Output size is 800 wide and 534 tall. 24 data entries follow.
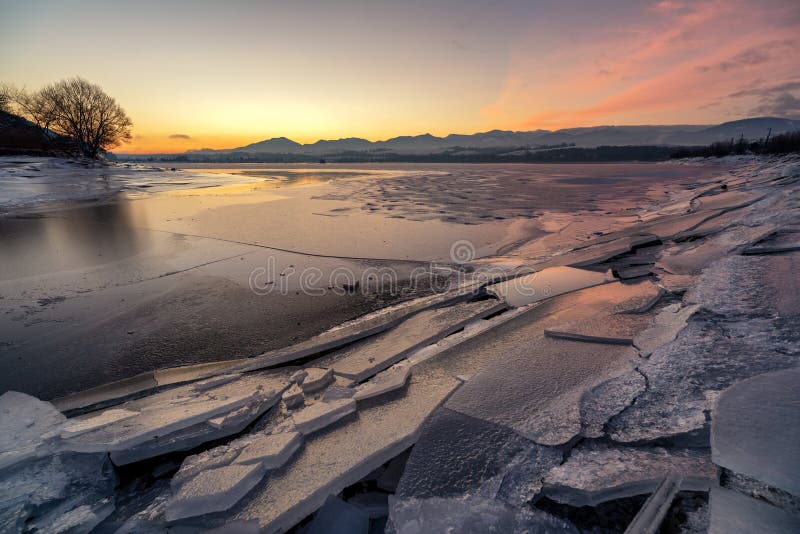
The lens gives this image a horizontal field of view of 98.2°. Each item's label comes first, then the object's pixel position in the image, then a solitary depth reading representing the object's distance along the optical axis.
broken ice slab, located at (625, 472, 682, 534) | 1.19
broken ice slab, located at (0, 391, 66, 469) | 1.84
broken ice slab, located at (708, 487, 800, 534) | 1.09
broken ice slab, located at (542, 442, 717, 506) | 1.38
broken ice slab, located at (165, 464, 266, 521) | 1.47
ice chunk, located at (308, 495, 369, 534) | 1.40
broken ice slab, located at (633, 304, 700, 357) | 2.49
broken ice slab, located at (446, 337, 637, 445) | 1.84
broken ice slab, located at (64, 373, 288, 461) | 1.87
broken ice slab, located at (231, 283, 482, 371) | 2.81
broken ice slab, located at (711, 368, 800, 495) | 1.30
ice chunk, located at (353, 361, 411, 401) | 2.24
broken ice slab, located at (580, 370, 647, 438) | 1.78
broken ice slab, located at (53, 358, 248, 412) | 2.29
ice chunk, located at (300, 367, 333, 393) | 2.38
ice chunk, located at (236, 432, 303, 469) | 1.70
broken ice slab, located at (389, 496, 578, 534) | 1.33
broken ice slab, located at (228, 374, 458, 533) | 1.47
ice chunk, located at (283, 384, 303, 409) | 2.22
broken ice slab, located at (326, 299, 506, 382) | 2.63
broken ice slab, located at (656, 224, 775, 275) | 4.28
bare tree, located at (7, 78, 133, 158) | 35.12
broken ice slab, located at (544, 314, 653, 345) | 2.68
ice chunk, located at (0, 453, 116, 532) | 1.48
